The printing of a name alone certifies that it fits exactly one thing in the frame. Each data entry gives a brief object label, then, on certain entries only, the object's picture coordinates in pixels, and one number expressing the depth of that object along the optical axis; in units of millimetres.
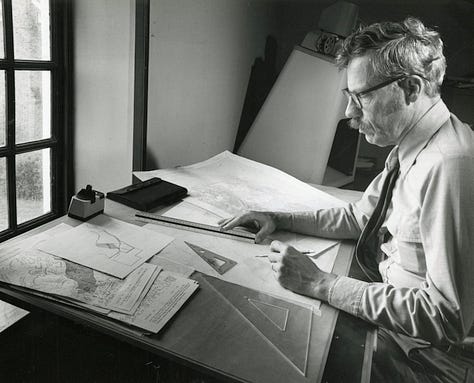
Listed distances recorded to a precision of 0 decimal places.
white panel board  2082
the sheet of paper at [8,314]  1465
